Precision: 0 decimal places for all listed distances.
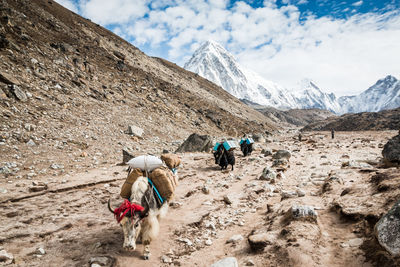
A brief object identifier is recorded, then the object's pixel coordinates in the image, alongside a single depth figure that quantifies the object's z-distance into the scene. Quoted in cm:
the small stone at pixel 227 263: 284
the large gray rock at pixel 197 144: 1486
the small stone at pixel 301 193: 489
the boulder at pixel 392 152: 628
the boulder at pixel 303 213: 339
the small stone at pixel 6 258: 319
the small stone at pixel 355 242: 268
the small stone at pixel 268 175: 706
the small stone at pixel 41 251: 347
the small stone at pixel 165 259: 338
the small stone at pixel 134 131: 1514
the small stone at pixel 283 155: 1038
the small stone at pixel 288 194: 494
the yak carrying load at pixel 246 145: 1276
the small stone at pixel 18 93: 1134
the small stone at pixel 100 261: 321
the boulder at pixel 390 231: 203
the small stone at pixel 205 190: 635
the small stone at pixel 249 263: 289
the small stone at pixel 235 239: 366
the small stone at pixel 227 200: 540
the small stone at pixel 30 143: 904
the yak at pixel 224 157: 947
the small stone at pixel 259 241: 314
